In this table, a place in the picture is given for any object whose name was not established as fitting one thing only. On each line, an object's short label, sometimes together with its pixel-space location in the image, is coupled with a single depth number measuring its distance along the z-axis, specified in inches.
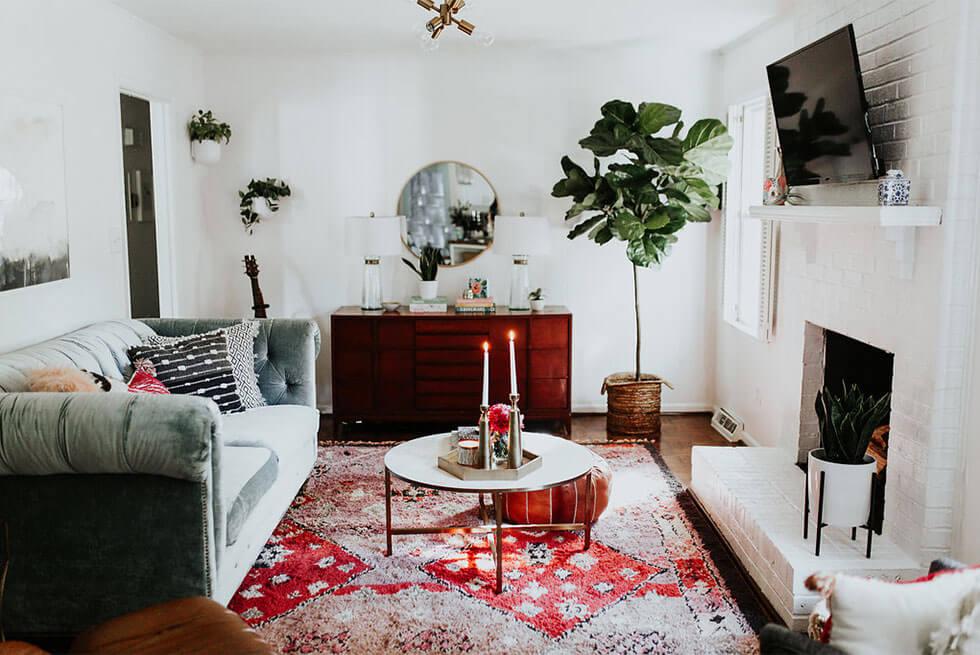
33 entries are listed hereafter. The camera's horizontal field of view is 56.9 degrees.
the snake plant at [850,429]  121.8
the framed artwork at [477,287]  227.5
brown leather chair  83.0
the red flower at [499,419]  136.0
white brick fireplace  114.4
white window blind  213.0
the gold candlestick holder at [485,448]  131.4
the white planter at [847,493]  120.8
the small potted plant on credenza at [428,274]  227.8
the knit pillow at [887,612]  68.7
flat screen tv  128.0
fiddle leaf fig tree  204.4
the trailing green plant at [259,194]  227.8
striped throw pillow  154.5
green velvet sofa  105.3
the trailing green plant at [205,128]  219.1
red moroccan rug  116.5
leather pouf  146.9
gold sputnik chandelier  126.6
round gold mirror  232.4
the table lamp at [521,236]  217.2
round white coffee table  128.3
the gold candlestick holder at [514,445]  131.6
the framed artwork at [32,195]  138.5
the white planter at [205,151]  220.4
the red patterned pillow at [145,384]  143.4
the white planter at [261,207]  227.8
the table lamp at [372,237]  217.2
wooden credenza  217.3
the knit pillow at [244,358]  164.7
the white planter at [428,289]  228.2
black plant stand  120.6
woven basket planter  215.0
